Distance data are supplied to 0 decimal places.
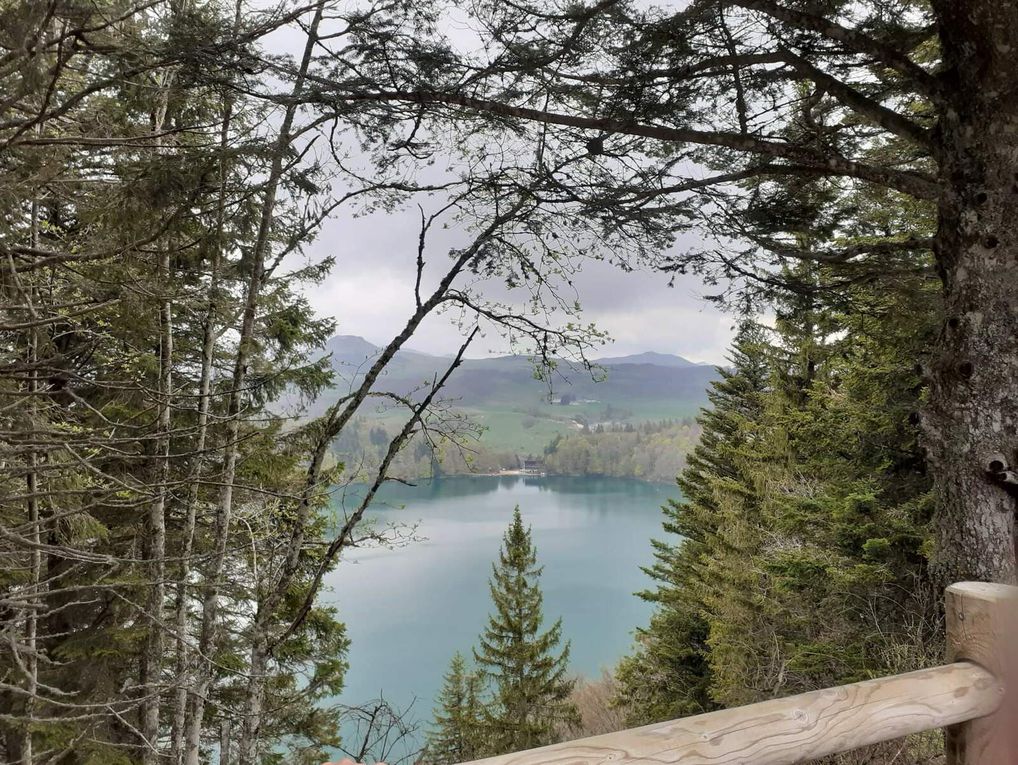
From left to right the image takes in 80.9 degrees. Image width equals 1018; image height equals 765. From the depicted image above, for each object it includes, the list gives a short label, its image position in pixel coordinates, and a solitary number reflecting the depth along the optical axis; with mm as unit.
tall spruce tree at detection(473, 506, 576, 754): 10438
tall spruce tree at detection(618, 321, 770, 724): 10812
